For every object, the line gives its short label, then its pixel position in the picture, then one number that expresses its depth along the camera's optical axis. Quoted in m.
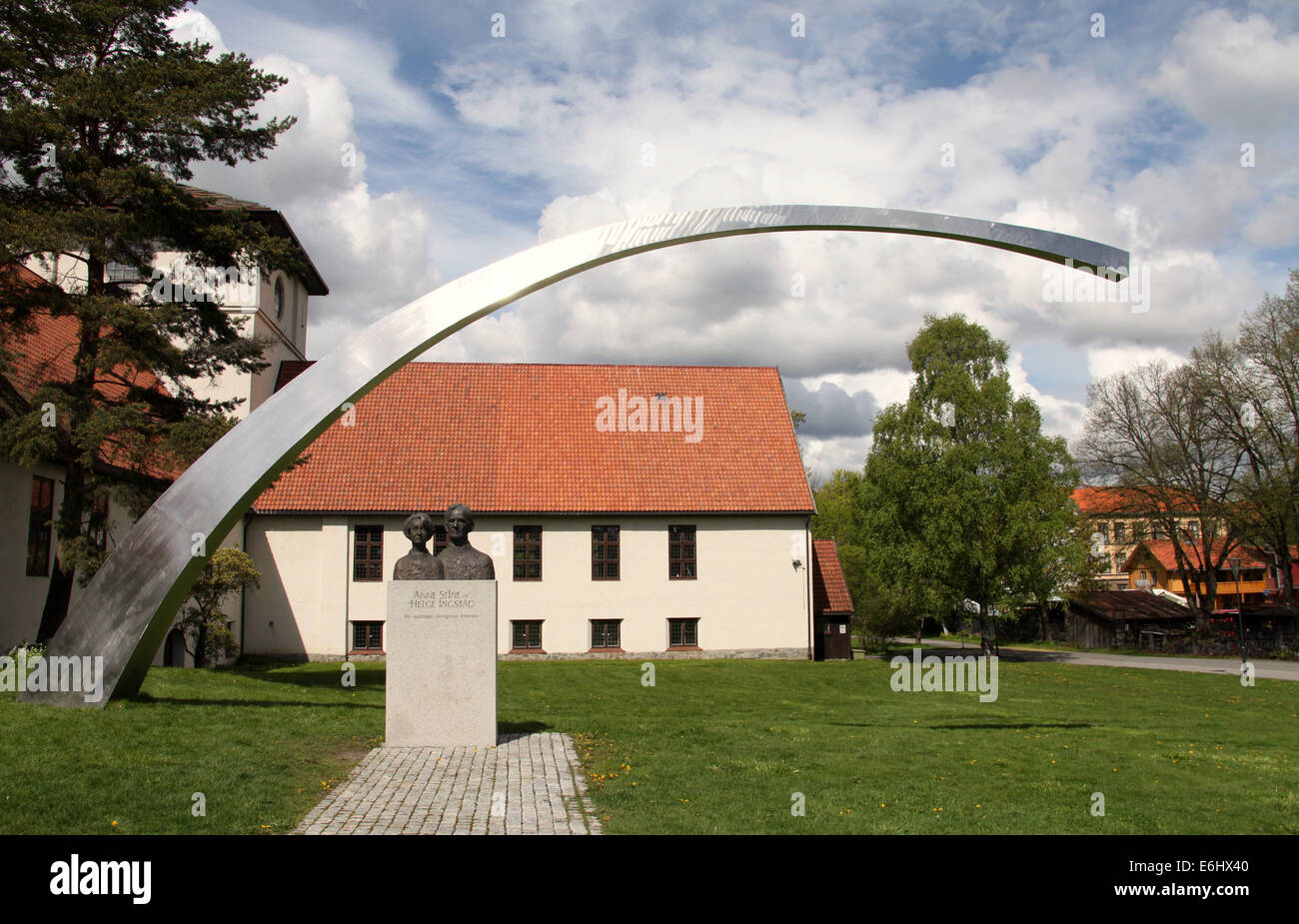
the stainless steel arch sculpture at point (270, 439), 11.09
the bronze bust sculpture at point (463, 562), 11.35
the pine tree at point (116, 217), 15.13
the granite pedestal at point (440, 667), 10.88
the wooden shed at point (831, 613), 31.89
